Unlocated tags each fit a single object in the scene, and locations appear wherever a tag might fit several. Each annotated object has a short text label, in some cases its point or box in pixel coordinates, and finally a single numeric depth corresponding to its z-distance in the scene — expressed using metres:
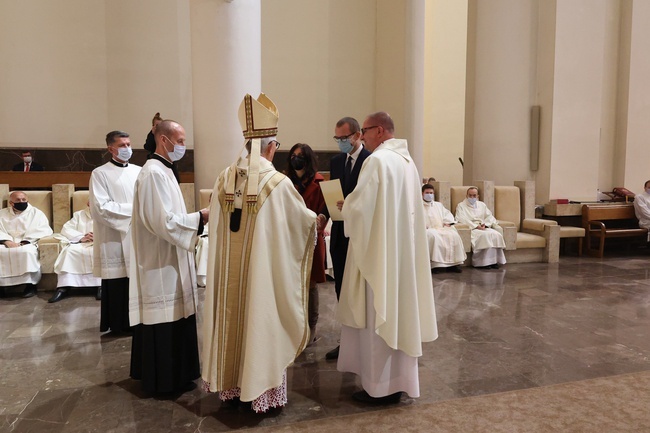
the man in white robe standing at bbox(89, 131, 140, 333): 4.41
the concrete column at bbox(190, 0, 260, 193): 6.98
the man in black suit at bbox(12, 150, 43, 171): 9.26
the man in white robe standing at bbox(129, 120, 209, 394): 3.15
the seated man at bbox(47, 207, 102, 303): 5.89
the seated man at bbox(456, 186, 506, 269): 7.59
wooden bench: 8.78
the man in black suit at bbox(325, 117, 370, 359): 3.83
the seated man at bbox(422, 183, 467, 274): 7.19
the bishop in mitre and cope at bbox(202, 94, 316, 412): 2.84
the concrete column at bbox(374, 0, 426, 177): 10.49
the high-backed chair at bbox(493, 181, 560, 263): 8.10
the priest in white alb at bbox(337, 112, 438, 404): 3.03
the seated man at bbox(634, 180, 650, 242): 8.91
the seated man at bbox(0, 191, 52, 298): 5.84
